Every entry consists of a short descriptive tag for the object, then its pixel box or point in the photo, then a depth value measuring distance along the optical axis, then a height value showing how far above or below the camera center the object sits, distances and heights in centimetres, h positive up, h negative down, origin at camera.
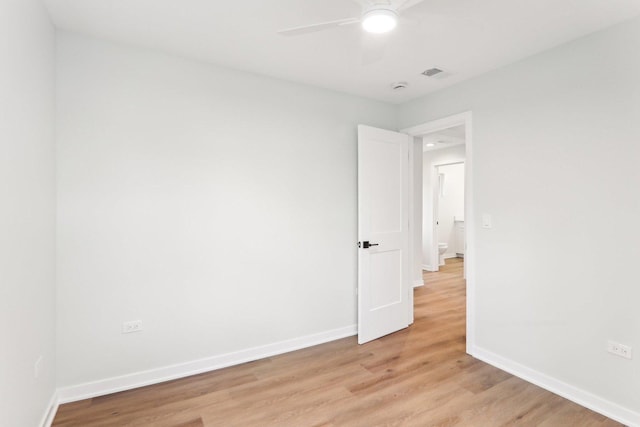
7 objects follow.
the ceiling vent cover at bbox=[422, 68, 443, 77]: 289 +129
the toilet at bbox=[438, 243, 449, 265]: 729 -89
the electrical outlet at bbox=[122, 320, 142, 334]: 244 -89
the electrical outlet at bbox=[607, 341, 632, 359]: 209 -93
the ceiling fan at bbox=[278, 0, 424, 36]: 168 +106
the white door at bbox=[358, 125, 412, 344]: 335 -25
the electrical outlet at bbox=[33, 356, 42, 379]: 178 -90
